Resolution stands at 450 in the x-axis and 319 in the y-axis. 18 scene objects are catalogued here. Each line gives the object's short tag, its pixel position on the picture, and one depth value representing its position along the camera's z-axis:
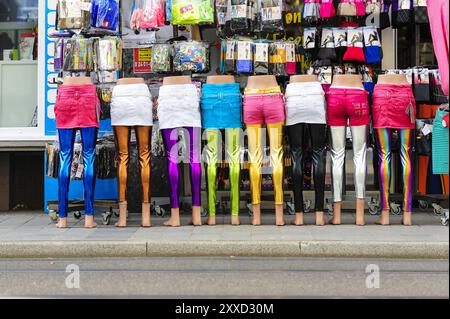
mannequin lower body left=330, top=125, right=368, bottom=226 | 8.62
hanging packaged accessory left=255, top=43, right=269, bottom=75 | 9.80
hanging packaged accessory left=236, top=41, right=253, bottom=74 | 9.77
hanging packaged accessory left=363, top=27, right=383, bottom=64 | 9.95
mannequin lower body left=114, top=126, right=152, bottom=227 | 8.72
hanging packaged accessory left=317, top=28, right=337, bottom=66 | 9.95
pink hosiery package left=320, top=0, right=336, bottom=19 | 9.88
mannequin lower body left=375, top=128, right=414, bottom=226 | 8.67
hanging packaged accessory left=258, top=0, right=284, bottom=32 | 9.91
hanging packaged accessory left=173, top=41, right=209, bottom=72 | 9.62
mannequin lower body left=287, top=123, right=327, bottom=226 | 8.63
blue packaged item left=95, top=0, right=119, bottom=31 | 9.55
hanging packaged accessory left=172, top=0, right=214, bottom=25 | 9.59
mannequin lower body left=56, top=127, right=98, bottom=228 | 8.69
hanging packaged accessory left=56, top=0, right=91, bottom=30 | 9.53
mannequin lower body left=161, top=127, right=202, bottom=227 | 8.68
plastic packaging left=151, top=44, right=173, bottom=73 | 9.70
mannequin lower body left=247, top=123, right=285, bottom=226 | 8.62
